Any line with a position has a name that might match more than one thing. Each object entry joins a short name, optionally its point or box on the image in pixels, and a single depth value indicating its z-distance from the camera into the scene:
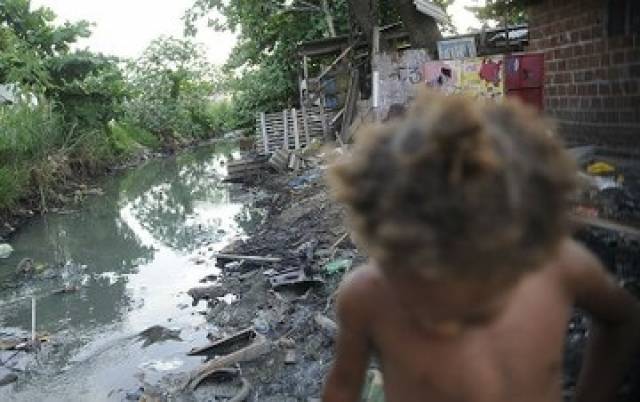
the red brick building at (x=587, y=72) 4.62
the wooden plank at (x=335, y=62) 16.52
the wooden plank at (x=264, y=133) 18.31
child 0.91
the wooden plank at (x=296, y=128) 17.94
